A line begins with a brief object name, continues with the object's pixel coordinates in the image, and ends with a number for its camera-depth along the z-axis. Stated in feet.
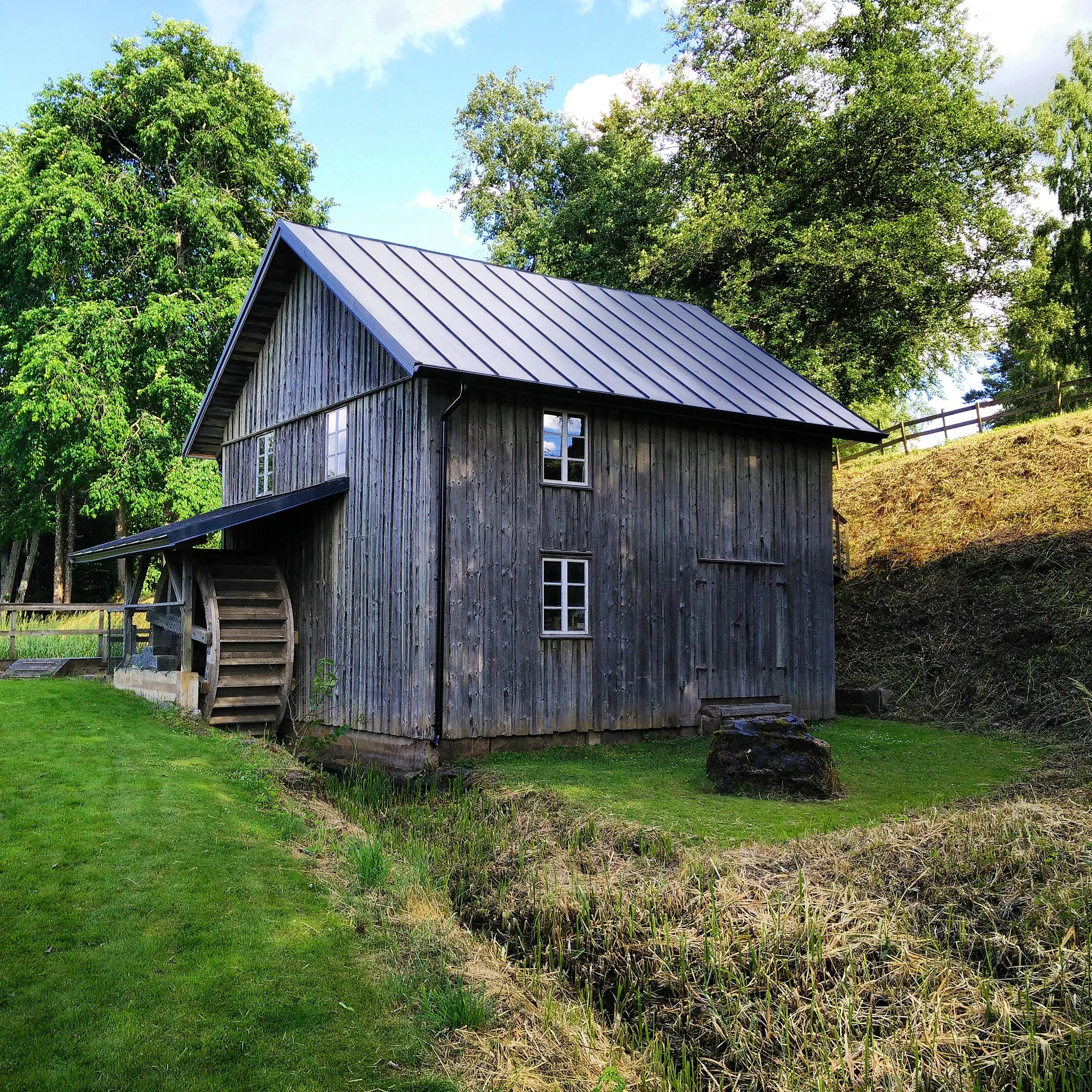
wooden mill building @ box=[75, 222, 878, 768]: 40.75
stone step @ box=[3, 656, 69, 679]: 61.77
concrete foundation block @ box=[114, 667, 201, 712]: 47.42
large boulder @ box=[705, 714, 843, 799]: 32.76
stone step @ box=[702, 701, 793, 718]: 46.75
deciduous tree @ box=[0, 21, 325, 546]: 85.30
